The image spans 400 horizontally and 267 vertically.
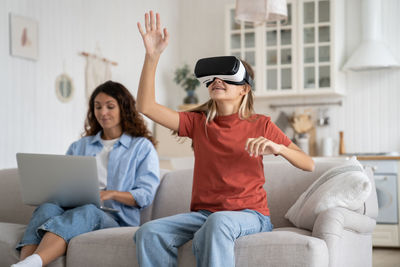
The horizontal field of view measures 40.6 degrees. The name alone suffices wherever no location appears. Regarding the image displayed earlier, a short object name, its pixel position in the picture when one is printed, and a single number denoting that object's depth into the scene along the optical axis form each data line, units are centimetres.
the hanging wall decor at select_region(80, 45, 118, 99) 484
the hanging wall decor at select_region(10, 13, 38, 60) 400
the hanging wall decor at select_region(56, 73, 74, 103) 448
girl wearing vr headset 202
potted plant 619
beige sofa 204
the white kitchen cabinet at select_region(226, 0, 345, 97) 561
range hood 546
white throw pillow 233
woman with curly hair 242
